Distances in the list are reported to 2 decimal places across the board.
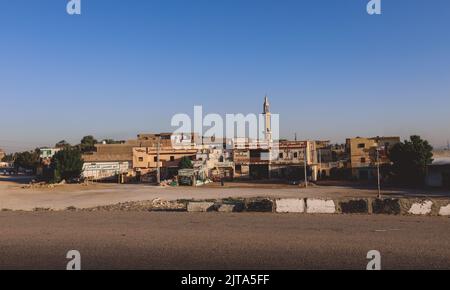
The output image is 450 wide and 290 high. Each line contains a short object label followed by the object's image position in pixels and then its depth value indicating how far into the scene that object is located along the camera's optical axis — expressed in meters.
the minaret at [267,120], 79.80
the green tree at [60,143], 124.62
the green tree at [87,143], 90.88
